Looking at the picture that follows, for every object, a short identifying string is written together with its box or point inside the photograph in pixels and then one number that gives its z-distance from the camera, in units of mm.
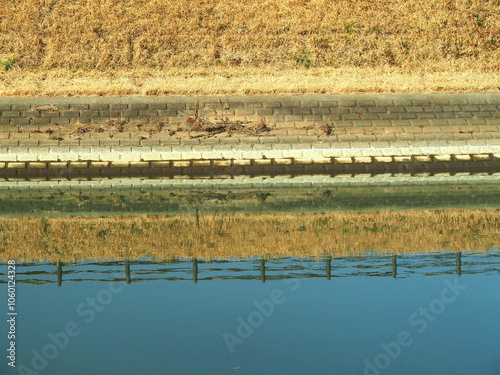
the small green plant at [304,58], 37875
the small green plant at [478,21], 40438
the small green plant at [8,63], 36812
